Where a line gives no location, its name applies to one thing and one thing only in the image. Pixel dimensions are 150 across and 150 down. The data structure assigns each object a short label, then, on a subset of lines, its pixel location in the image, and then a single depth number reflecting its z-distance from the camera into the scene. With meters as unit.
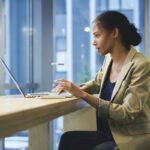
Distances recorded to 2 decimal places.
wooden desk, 1.17
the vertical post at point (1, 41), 2.79
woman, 1.78
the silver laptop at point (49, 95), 2.00
